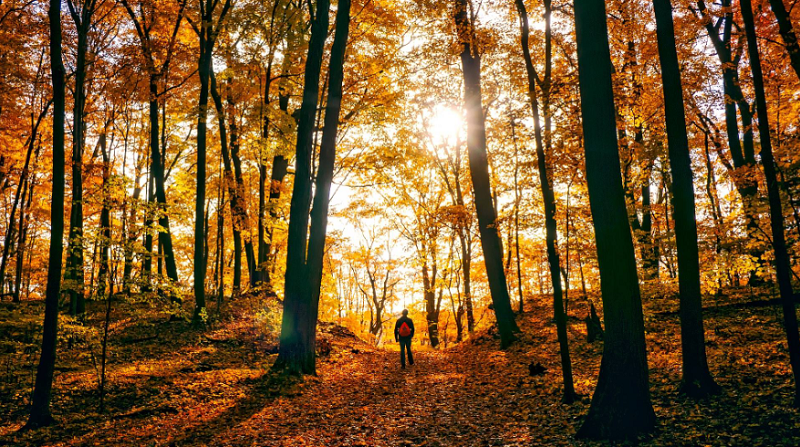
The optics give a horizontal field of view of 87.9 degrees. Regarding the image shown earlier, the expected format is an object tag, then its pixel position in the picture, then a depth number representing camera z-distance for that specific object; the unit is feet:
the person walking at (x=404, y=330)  41.27
